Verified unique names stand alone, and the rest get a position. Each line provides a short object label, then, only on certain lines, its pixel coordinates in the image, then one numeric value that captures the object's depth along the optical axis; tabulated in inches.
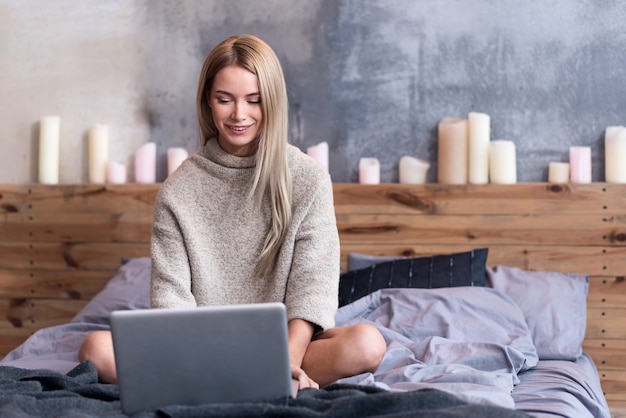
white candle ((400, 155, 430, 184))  125.9
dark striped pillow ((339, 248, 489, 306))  111.2
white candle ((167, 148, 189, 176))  130.4
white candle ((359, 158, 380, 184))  126.2
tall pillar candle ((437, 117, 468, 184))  123.3
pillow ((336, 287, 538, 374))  90.0
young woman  89.9
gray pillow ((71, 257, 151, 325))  115.1
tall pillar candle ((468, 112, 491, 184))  122.8
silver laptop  62.4
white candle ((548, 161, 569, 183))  122.1
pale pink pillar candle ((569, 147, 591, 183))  121.1
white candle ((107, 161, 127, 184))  133.1
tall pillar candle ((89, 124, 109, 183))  133.4
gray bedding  79.8
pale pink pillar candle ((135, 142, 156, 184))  131.9
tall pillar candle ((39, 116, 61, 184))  134.3
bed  85.9
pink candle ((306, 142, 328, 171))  126.8
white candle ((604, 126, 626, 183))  119.8
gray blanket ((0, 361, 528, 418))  61.5
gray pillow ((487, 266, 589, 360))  105.3
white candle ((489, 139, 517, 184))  121.9
